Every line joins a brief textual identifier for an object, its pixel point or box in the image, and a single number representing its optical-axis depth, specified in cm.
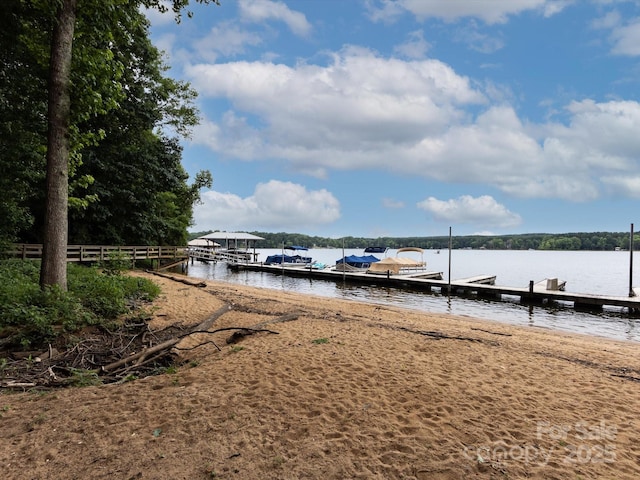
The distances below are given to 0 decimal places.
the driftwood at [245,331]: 728
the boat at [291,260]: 4066
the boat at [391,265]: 3195
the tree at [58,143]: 725
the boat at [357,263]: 3516
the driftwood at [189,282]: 1713
